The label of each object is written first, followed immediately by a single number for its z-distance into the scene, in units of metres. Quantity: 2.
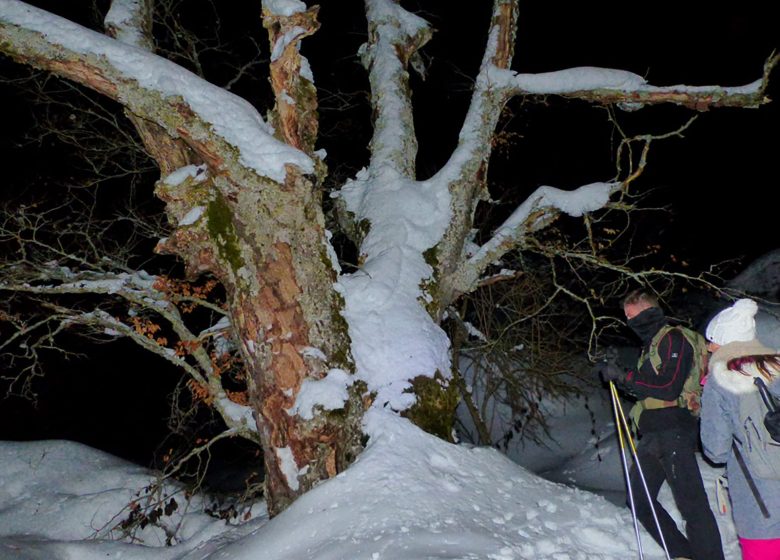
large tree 3.47
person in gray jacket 2.21
